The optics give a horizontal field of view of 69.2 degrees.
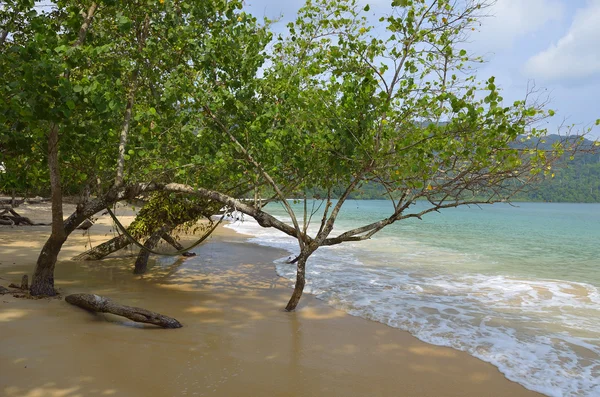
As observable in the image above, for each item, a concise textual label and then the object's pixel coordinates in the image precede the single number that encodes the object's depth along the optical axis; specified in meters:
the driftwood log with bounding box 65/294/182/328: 6.43
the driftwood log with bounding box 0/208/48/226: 18.78
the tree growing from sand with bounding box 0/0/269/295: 5.91
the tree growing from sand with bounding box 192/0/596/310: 6.45
